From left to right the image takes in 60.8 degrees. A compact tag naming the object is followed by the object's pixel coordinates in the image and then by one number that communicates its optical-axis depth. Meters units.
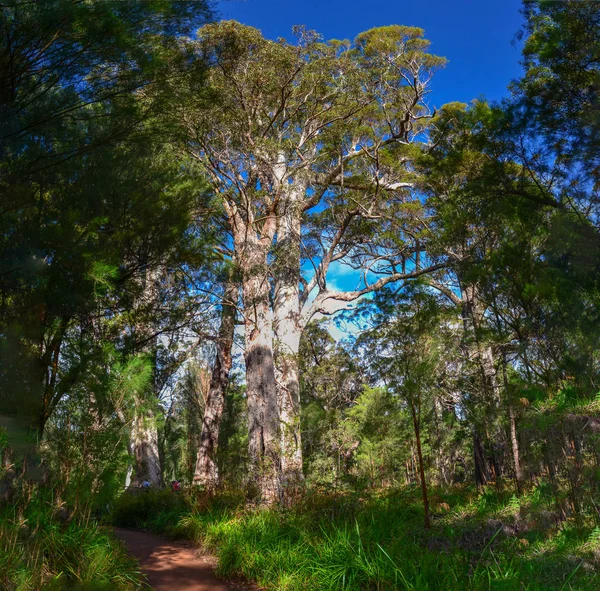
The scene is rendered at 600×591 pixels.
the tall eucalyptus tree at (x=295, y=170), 10.25
